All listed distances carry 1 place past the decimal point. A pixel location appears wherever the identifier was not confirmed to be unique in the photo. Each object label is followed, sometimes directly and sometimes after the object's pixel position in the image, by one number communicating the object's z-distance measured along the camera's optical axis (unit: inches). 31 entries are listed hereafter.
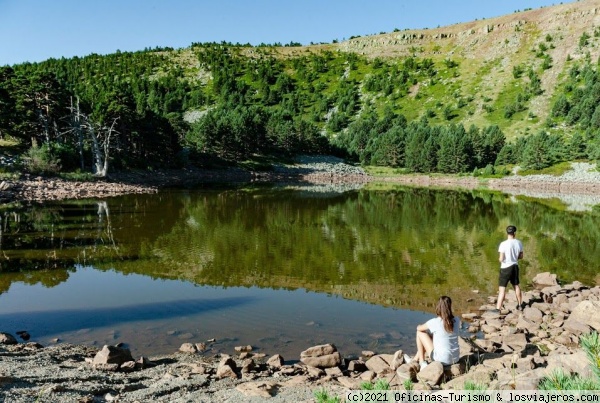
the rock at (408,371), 354.9
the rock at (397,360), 409.4
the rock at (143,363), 417.1
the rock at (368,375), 391.1
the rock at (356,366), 428.1
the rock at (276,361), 436.7
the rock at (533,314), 578.9
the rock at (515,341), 474.3
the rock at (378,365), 410.3
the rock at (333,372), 406.8
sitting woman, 369.4
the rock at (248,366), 414.5
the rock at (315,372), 404.2
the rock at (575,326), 506.3
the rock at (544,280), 780.6
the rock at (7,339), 477.1
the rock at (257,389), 343.0
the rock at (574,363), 274.7
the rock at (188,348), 476.0
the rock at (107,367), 397.1
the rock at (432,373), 338.6
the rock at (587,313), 523.7
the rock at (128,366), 403.9
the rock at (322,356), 431.8
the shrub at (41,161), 2190.0
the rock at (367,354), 480.0
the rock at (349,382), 364.5
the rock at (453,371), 356.5
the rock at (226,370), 396.8
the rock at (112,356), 408.2
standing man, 621.6
